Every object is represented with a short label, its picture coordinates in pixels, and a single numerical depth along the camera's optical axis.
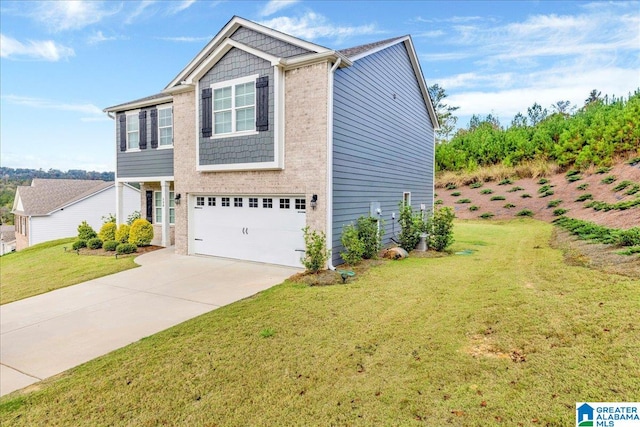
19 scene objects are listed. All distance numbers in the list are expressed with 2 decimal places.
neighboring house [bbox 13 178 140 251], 24.89
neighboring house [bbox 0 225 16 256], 31.58
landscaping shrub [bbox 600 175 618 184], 17.25
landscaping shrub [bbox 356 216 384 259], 10.03
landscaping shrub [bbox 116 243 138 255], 12.64
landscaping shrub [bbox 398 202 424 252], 11.16
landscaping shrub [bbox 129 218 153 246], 13.56
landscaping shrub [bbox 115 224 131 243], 14.07
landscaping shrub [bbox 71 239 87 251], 14.34
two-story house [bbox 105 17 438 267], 9.23
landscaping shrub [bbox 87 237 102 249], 13.94
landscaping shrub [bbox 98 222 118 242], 14.51
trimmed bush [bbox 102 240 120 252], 13.26
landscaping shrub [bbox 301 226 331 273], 8.59
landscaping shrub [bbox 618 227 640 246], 7.34
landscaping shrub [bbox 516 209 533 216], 19.02
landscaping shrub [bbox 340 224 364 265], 9.31
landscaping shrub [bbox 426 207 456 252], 11.11
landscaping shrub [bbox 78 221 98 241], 15.15
